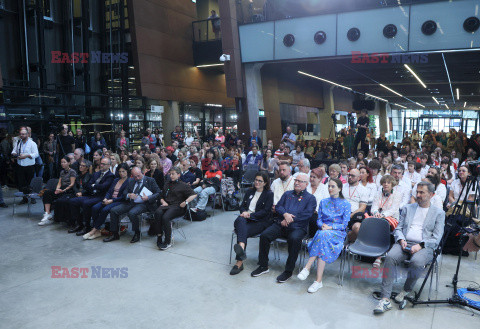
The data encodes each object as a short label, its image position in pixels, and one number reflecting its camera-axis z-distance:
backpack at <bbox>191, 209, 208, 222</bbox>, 7.42
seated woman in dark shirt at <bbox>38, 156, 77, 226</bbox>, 7.02
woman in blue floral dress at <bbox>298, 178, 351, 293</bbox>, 4.34
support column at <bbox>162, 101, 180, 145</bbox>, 15.67
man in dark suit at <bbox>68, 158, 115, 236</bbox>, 6.54
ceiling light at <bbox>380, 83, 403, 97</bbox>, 23.77
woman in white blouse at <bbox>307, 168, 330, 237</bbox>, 5.56
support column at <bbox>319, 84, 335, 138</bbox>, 24.47
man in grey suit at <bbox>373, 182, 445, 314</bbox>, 3.89
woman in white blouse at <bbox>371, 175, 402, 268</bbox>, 5.21
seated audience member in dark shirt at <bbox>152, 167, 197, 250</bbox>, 5.76
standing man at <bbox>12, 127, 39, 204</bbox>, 8.42
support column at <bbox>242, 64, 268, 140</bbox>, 14.50
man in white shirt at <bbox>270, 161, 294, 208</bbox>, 5.46
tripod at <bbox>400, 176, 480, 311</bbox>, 3.74
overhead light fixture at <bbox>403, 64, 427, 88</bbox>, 16.06
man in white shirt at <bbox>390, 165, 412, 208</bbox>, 5.39
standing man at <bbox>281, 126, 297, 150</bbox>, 12.77
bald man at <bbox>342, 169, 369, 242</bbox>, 5.55
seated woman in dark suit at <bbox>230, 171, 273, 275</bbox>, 5.02
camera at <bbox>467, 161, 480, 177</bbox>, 3.84
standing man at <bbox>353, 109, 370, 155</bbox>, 10.77
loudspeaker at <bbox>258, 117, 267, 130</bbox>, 14.30
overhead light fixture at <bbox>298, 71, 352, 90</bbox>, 19.27
